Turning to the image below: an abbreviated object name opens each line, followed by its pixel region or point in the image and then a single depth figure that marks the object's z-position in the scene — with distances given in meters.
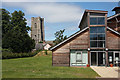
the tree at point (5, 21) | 54.57
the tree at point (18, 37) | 43.16
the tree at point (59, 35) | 52.03
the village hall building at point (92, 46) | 20.31
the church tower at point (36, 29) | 127.00
